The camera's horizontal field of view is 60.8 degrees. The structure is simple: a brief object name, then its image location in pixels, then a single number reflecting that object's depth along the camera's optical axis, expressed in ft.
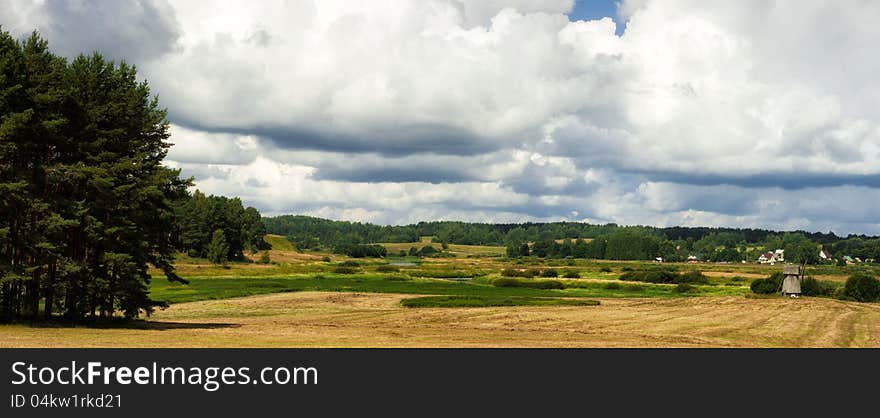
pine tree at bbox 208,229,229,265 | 586.45
